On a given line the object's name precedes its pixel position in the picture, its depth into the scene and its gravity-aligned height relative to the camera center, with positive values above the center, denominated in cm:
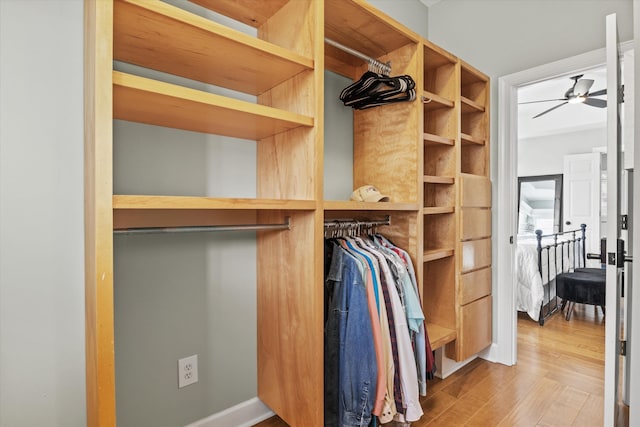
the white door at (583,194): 563 +23
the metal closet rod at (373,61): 173 +84
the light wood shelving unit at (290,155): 102 +27
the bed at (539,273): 343 -71
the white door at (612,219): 153 -5
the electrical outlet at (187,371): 157 -75
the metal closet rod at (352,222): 184 -8
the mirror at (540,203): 620 +9
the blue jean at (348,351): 145 -62
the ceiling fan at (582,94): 361 +128
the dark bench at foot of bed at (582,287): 328 -79
